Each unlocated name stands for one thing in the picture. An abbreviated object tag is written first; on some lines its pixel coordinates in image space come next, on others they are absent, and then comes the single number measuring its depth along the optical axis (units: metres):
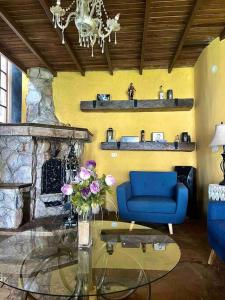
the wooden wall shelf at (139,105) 4.74
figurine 4.98
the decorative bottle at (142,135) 5.00
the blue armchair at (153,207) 3.38
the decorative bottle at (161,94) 4.93
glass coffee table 1.42
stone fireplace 3.63
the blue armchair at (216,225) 2.15
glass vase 1.84
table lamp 3.00
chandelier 2.25
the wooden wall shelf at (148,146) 4.78
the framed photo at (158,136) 4.99
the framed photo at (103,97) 4.97
